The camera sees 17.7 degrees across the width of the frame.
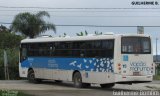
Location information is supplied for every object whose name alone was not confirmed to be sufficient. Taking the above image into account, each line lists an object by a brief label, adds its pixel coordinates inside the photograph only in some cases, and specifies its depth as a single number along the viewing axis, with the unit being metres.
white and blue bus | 26.67
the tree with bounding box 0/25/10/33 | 87.11
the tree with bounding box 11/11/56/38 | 64.42
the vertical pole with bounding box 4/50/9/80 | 42.08
